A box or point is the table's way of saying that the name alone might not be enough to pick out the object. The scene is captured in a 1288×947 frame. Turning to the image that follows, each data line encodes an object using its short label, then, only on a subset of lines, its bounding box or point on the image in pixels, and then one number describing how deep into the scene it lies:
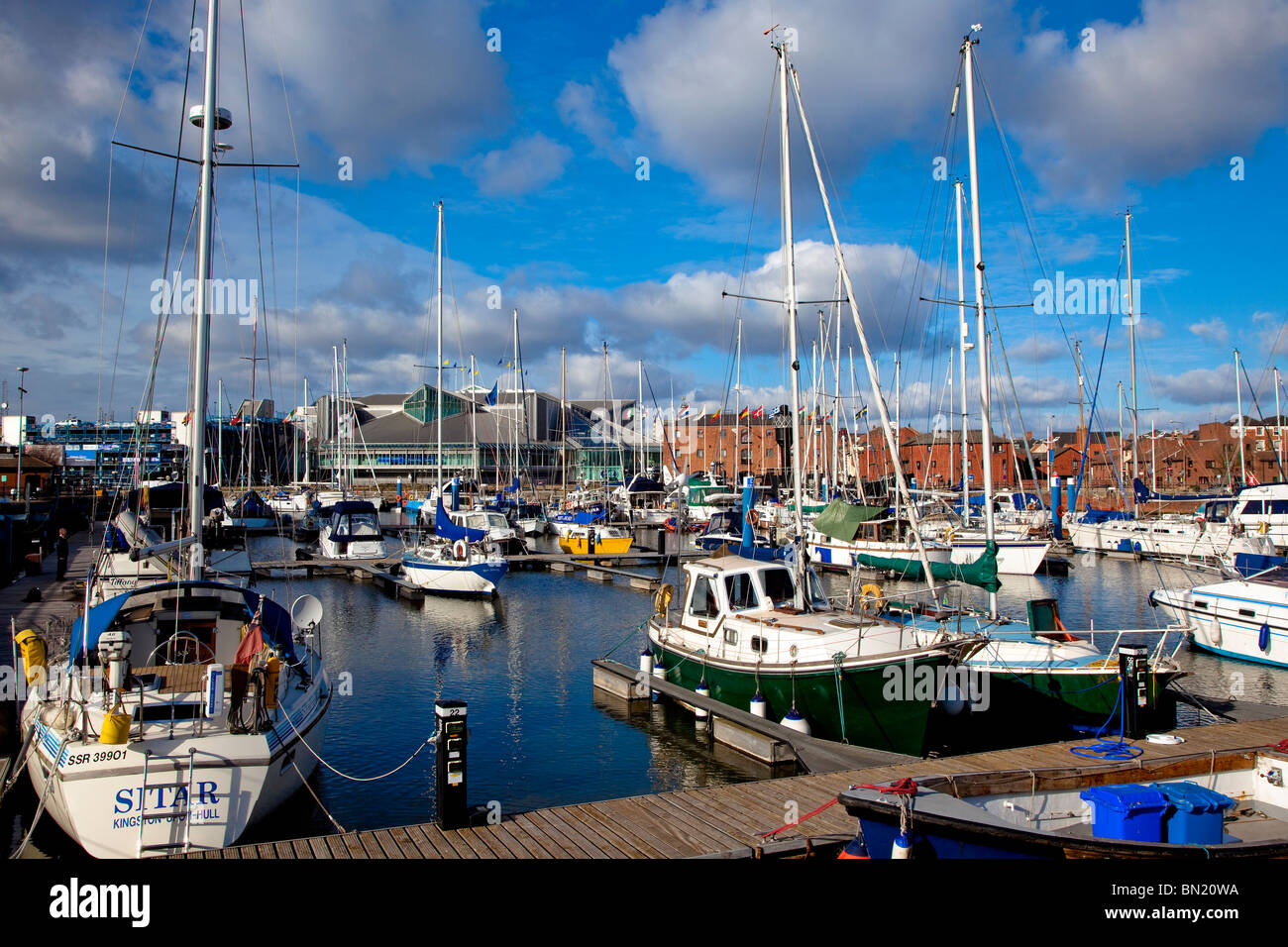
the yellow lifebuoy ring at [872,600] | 17.59
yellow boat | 50.41
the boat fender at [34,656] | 12.40
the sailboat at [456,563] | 35.50
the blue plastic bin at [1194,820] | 7.64
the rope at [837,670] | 14.73
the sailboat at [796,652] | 14.28
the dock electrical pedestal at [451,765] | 10.14
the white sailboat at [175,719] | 10.10
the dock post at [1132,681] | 13.35
